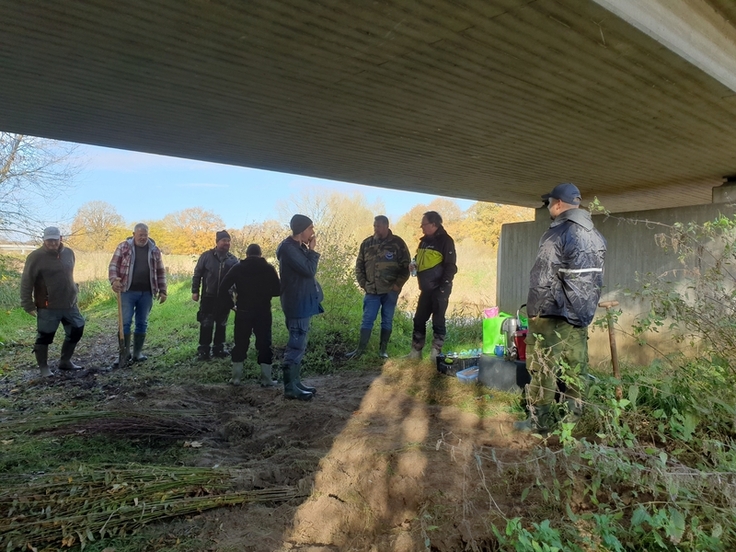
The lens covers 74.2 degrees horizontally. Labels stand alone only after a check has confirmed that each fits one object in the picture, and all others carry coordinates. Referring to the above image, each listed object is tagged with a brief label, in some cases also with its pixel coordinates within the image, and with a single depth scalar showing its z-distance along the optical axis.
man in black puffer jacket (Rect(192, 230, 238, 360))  7.30
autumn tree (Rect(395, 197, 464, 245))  34.69
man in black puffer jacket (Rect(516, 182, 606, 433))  3.93
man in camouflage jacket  7.11
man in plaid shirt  7.07
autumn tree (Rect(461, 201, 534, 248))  29.36
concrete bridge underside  3.29
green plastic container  5.58
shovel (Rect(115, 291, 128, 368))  7.11
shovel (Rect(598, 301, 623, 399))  4.13
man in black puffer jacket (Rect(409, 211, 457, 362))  6.52
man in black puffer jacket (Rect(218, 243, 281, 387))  6.00
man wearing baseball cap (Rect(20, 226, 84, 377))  6.53
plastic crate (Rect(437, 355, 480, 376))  6.09
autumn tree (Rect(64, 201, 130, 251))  15.50
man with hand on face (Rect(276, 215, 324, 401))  5.40
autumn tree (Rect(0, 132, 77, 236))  13.28
